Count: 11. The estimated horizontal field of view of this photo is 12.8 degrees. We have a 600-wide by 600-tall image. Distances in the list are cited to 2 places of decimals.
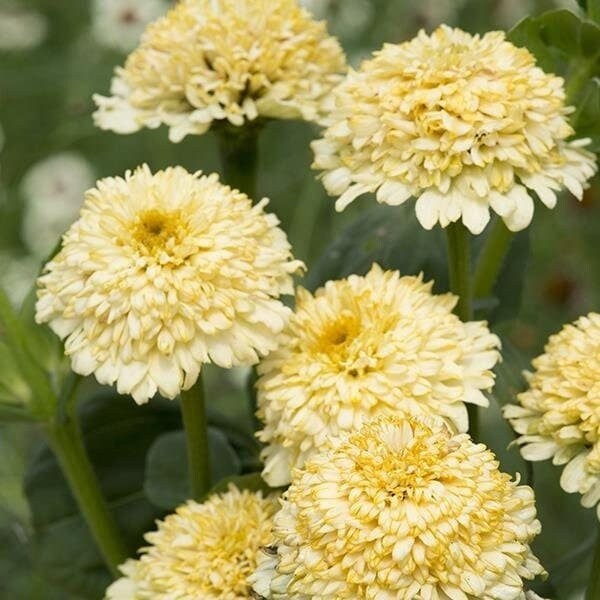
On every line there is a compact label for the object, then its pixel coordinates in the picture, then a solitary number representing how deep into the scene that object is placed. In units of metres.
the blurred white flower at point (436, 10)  1.27
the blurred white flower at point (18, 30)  1.37
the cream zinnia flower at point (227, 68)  0.71
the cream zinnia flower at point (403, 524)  0.60
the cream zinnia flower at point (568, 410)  0.65
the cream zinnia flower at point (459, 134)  0.66
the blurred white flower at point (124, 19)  1.20
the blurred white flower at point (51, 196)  1.25
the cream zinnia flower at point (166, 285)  0.65
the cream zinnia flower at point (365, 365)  0.65
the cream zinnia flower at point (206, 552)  0.65
